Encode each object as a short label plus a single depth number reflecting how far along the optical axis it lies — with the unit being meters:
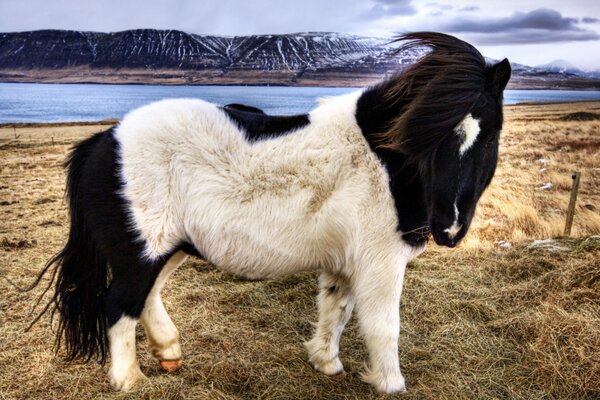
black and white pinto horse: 2.54
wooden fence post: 7.06
